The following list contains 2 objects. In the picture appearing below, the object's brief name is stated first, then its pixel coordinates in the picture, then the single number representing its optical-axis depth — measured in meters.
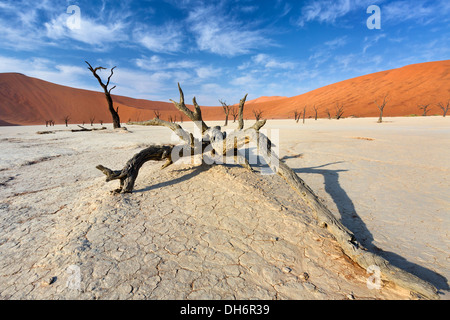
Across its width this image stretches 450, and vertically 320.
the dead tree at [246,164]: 1.63
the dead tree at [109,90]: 14.30
